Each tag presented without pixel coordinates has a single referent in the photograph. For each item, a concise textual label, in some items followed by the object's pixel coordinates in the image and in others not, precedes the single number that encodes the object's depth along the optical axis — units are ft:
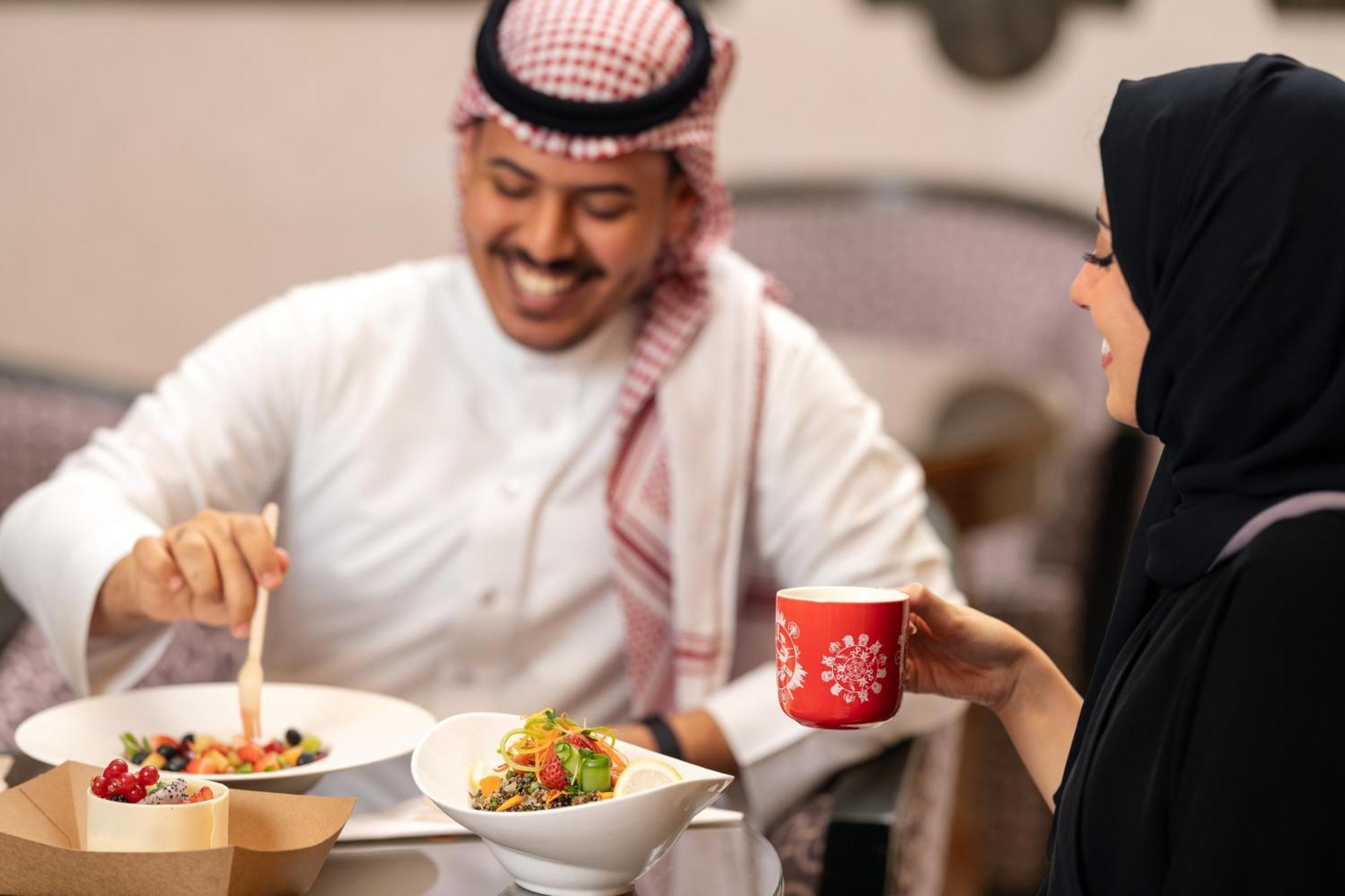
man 7.69
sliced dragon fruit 5.63
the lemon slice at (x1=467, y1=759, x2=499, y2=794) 5.86
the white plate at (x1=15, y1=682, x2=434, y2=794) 6.19
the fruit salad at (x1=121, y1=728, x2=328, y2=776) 6.13
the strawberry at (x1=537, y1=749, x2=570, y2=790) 5.69
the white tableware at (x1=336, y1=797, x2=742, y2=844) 6.10
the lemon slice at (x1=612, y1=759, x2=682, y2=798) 5.65
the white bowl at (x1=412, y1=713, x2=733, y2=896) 5.53
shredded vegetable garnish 5.77
